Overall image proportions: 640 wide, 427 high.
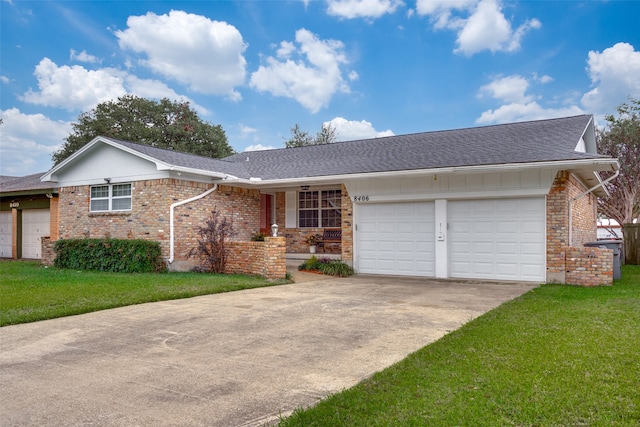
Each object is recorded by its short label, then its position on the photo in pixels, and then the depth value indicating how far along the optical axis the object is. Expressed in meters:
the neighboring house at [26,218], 17.73
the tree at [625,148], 24.89
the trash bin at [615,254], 11.46
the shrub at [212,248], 12.81
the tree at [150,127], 34.66
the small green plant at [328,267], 12.98
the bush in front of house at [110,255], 12.69
